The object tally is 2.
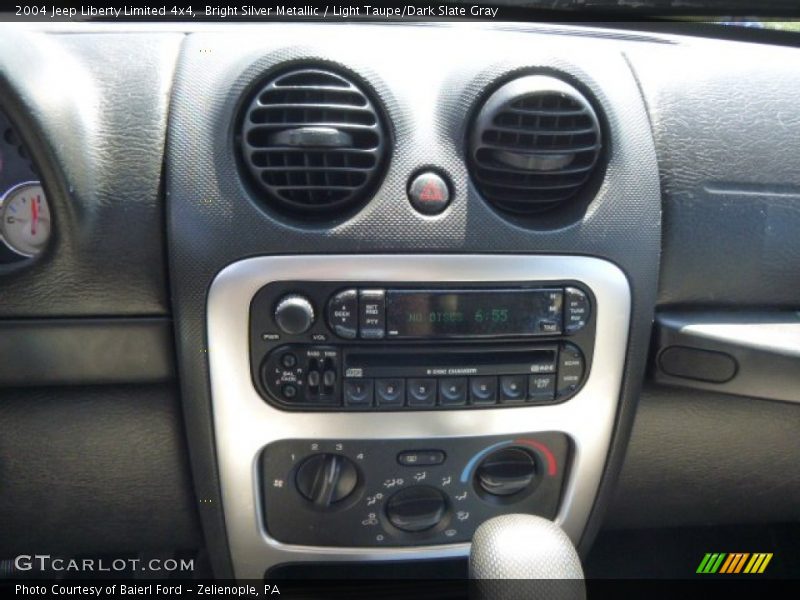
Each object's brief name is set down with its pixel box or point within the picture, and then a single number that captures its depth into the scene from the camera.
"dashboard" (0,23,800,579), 0.40
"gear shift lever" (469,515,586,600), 0.38
